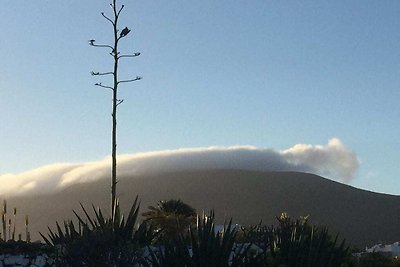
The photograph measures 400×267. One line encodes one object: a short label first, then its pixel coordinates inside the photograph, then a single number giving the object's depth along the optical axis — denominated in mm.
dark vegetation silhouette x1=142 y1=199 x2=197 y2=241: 27766
